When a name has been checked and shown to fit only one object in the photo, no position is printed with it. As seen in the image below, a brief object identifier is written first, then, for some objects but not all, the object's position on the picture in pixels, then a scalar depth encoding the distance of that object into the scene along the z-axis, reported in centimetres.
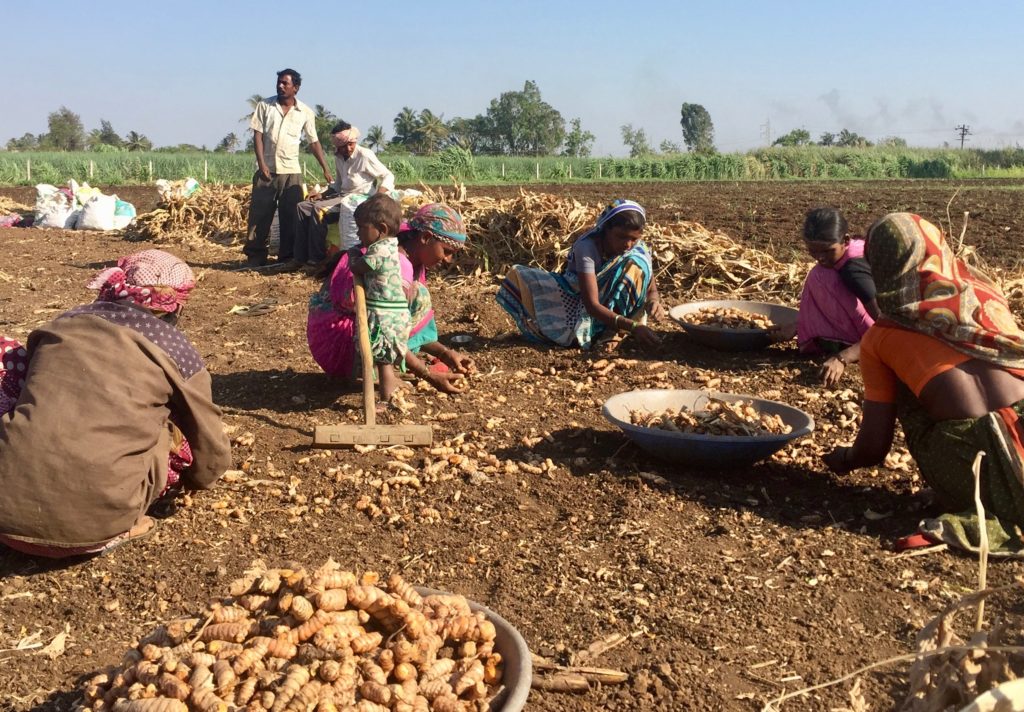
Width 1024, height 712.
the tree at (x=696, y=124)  10469
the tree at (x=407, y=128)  8538
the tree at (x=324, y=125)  6029
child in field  454
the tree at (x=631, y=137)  8484
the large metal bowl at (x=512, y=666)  194
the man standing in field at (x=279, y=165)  996
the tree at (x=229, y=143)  7921
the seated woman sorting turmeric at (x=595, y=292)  569
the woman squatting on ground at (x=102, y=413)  288
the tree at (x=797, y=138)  8025
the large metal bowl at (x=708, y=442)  370
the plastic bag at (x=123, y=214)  1454
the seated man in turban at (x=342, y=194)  912
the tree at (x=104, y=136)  8481
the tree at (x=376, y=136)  7839
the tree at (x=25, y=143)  7694
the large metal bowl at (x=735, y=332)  574
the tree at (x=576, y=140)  6412
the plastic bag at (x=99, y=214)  1445
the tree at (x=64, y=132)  7994
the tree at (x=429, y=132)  8475
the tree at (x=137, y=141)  6519
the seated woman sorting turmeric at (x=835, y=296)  509
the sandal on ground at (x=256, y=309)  752
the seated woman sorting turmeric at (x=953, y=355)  312
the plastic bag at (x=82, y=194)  1517
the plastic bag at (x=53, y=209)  1482
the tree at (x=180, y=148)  5813
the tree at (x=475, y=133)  9642
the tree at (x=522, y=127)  9750
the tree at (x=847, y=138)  8804
